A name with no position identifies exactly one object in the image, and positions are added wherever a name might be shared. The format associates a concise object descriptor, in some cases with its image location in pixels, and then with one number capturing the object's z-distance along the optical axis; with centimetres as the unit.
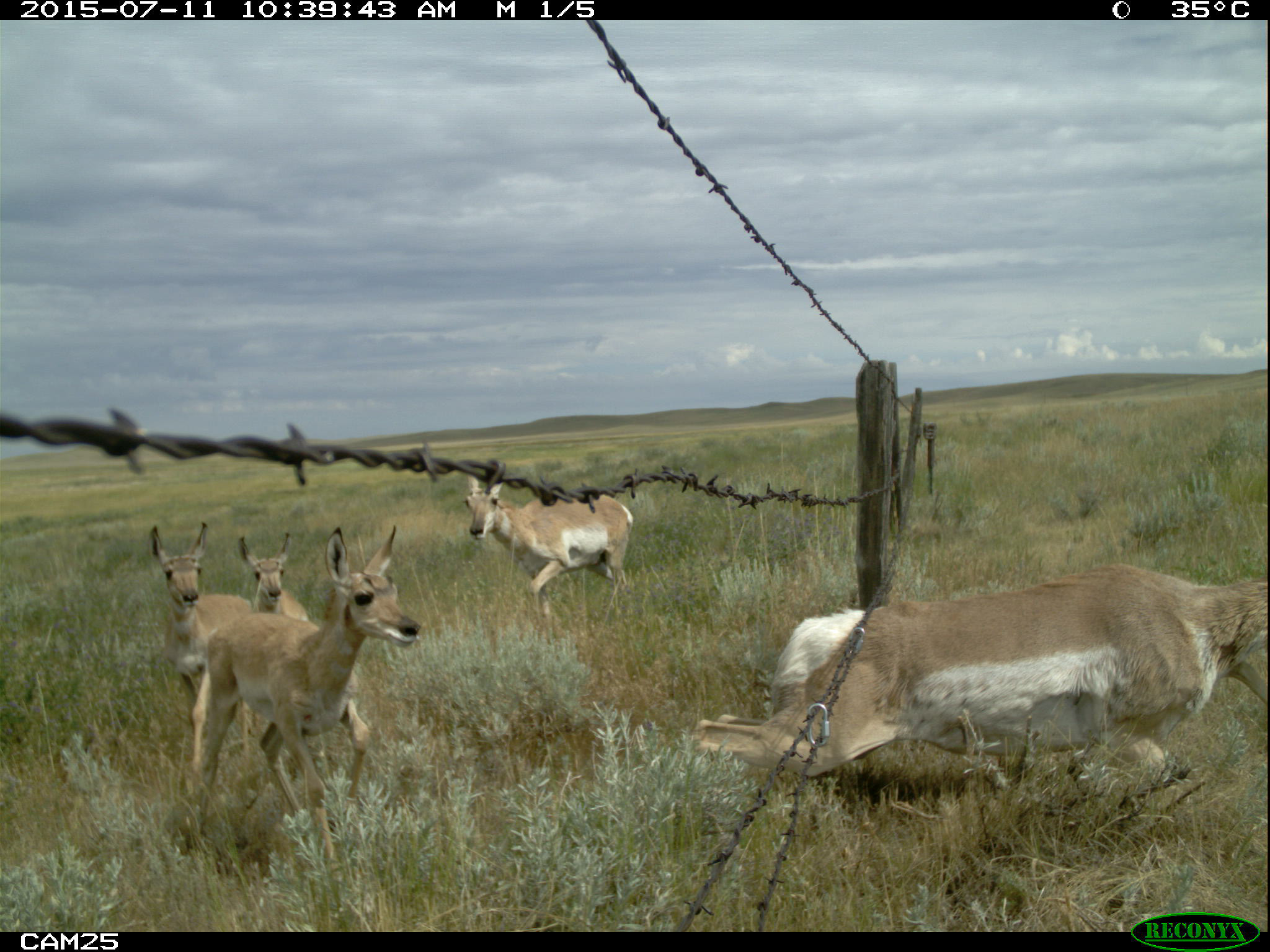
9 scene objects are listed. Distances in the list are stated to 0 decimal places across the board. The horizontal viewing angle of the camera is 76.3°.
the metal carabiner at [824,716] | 314
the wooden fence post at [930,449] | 1077
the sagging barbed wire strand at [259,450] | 133
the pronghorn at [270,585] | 704
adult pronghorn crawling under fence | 342
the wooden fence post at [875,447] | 487
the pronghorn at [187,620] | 638
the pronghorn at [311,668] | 413
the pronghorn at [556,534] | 1055
